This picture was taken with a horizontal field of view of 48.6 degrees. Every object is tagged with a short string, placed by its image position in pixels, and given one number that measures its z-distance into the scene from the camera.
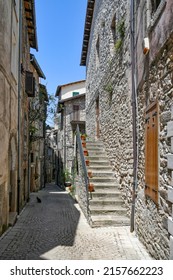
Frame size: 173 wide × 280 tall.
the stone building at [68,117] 15.60
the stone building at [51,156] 19.73
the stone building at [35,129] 9.00
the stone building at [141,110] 2.72
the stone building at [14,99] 4.03
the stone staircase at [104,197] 4.47
